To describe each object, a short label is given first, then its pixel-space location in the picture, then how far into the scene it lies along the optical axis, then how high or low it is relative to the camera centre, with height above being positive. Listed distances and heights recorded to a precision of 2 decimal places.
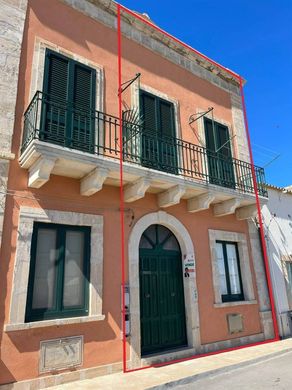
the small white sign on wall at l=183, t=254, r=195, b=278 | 7.73 +0.72
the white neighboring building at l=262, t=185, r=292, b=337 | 9.58 +1.44
